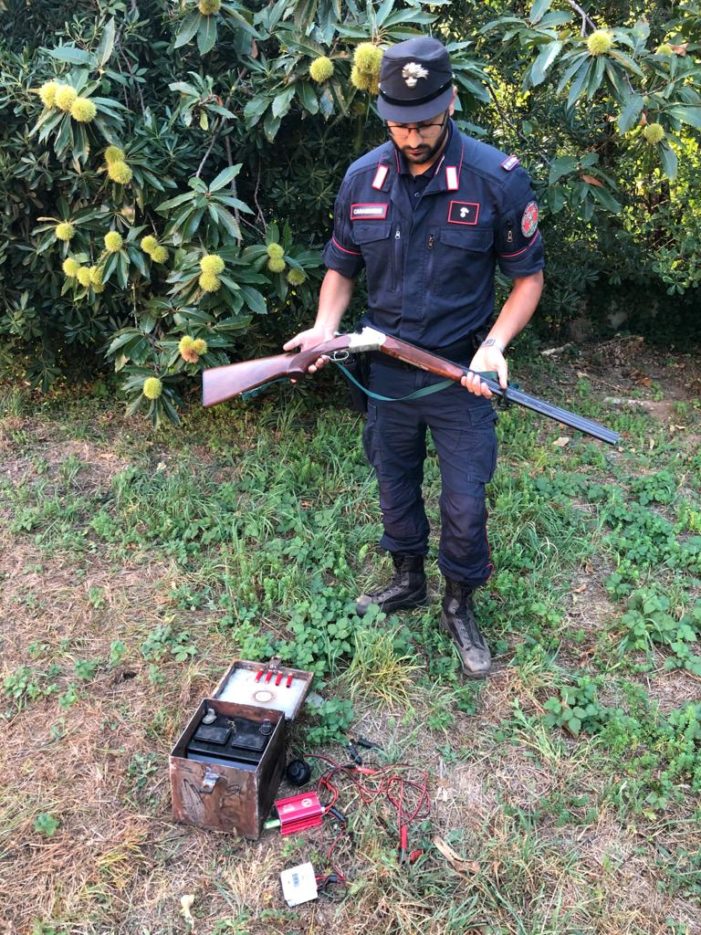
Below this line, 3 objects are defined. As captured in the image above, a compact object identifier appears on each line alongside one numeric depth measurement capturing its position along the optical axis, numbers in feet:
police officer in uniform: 7.45
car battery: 7.10
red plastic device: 7.43
